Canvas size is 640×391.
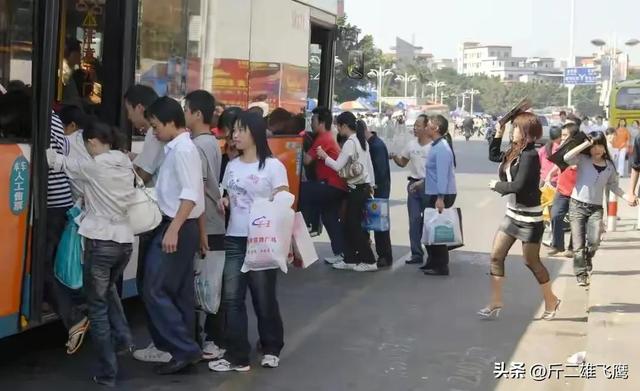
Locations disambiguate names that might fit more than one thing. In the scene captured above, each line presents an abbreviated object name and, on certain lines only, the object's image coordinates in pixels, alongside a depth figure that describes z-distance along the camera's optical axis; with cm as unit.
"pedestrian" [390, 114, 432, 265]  1146
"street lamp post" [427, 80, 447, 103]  14825
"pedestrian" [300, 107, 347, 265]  1117
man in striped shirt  630
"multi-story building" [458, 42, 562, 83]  17776
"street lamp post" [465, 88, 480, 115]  15321
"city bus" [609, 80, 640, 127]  3966
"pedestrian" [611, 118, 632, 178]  2738
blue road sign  6166
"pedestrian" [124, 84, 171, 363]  652
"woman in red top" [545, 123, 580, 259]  1103
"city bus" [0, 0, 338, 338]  590
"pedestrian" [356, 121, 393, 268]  1159
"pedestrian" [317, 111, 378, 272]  1088
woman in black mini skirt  839
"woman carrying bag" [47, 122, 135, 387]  603
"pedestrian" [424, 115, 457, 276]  1072
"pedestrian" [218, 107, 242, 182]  677
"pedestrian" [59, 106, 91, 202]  618
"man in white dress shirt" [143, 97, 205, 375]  614
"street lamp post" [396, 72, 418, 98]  13131
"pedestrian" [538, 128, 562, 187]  1310
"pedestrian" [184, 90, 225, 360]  661
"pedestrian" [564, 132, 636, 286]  1003
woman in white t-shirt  648
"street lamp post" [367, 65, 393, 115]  8325
